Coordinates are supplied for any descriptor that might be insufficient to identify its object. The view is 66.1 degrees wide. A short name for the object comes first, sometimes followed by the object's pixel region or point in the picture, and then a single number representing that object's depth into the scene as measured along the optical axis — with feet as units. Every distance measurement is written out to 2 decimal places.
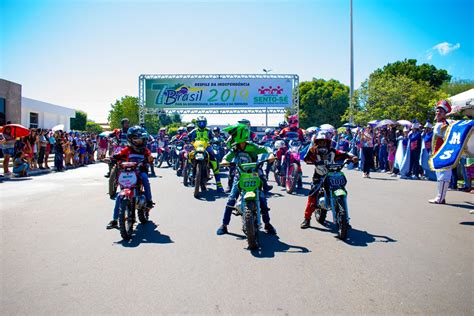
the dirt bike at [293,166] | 34.81
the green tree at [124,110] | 215.92
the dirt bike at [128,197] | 18.79
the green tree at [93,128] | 261.85
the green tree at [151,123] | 258.78
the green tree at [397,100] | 85.66
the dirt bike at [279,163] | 36.55
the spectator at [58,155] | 59.21
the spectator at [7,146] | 47.91
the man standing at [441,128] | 27.35
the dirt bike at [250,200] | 17.22
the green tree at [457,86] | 126.66
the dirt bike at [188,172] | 40.40
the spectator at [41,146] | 57.41
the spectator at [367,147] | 50.37
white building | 135.54
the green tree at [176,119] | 447.75
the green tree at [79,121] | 232.26
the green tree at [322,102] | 189.47
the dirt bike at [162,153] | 68.74
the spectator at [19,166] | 48.52
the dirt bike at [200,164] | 32.19
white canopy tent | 40.40
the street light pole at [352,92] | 96.78
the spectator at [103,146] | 78.16
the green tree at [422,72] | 151.94
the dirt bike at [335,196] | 18.99
